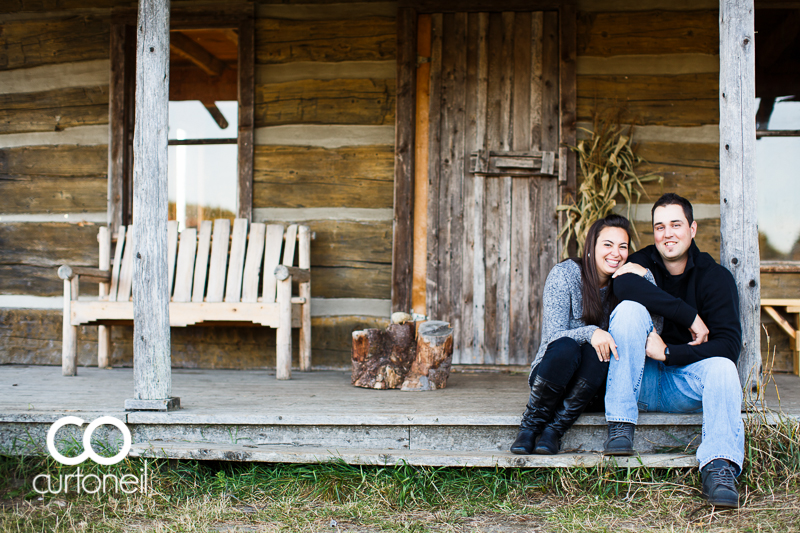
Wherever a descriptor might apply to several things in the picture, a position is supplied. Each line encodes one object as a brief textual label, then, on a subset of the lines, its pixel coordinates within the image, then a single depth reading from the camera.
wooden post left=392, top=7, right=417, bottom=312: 4.33
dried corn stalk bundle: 4.21
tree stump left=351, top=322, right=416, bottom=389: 3.54
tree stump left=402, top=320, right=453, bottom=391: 3.48
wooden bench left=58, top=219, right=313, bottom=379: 3.90
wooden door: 4.32
